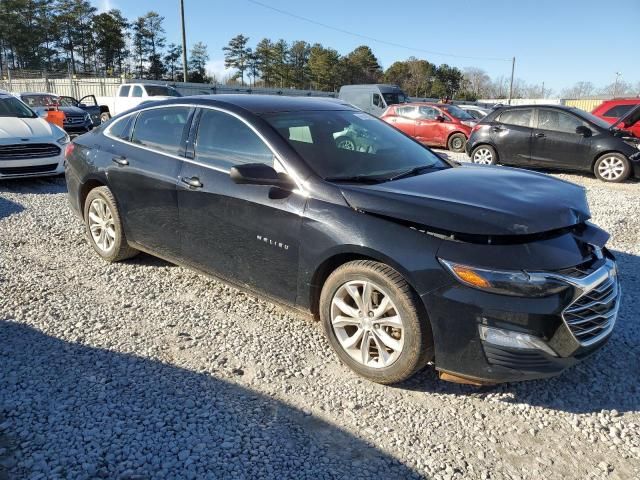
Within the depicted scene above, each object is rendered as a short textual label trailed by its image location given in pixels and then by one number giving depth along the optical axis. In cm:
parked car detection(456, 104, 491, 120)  1956
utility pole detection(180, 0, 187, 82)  3080
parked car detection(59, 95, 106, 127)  1967
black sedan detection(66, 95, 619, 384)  261
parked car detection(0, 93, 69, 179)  780
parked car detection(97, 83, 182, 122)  2038
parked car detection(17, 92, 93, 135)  1705
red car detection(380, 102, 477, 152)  1566
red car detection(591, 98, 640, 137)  1360
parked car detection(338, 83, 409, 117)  2148
